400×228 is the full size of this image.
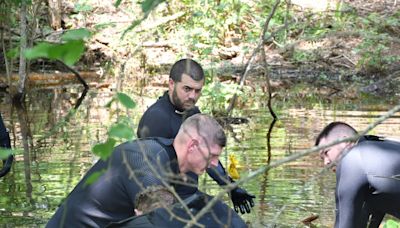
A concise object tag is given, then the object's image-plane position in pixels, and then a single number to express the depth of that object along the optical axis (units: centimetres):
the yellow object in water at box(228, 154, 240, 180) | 912
